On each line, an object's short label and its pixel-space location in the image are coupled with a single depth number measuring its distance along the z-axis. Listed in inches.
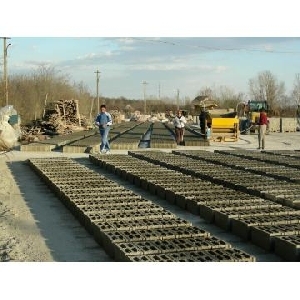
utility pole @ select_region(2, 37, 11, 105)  1058.8
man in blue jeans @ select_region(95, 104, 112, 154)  574.9
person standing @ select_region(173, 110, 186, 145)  741.9
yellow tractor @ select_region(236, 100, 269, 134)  1122.0
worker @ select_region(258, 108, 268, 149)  688.7
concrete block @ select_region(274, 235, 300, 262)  182.1
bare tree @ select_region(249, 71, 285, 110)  2230.6
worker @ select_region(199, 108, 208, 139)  863.4
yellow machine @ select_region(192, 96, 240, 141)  840.9
